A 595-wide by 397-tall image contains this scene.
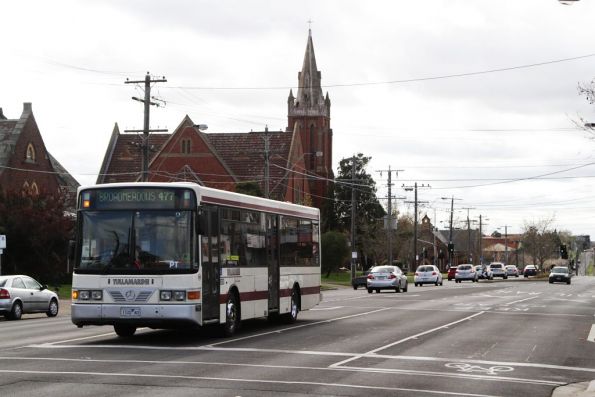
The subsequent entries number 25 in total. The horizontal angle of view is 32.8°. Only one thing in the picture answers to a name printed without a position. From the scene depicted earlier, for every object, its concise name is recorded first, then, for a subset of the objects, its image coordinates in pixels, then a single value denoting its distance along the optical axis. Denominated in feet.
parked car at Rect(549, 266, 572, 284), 260.62
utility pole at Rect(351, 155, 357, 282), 239.30
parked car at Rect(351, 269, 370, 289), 219.20
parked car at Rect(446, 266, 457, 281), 305.12
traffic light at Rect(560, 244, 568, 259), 328.29
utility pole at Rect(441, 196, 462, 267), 354.45
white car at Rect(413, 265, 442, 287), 229.45
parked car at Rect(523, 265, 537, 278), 364.38
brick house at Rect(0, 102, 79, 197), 211.00
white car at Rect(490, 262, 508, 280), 340.59
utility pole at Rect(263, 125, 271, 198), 186.49
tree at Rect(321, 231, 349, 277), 291.17
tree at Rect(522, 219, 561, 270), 510.17
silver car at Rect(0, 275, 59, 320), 99.40
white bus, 60.80
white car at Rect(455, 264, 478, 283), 278.05
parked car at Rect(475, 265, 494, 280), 314.92
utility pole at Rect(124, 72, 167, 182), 145.07
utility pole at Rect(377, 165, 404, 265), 274.57
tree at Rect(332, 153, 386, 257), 380.37
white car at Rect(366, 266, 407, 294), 171.53
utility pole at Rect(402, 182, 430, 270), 305.61
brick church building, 319.47
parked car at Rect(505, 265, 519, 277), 386.81
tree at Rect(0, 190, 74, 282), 160.04
